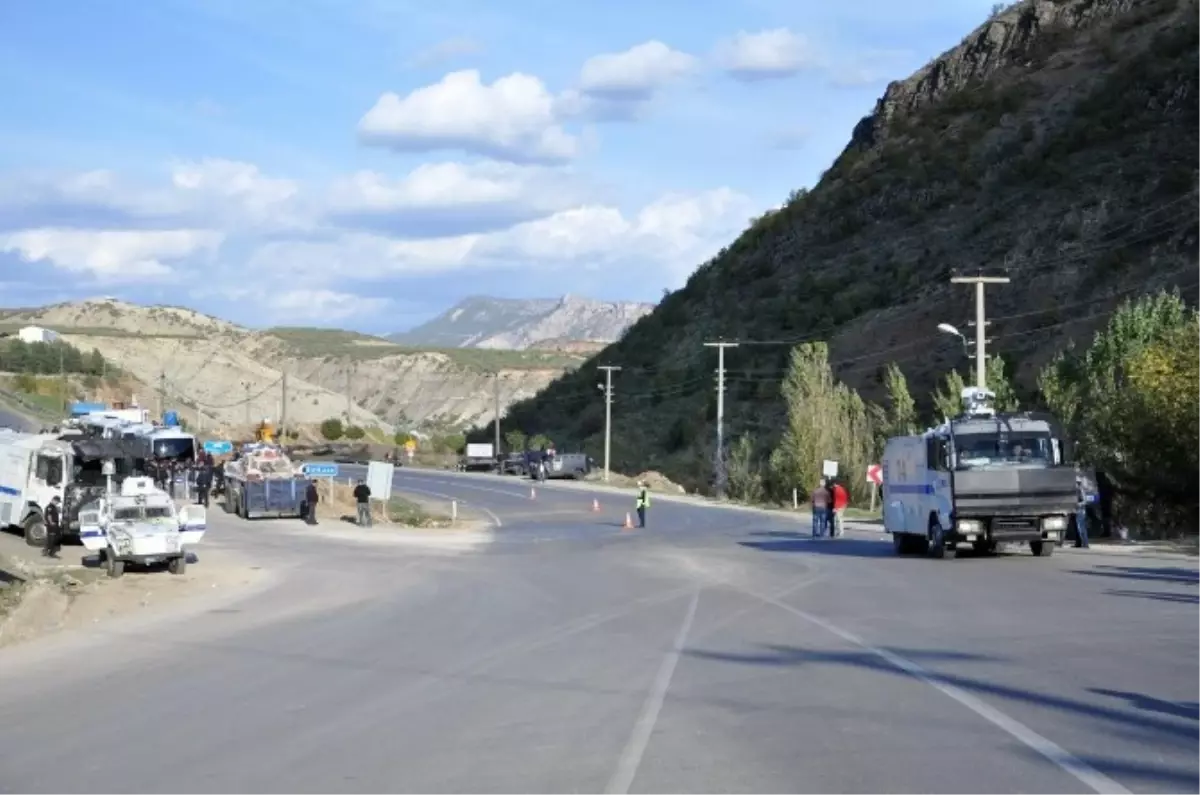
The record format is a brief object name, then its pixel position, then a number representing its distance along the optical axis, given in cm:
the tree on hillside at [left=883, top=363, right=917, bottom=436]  6059
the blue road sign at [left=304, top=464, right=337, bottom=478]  5406
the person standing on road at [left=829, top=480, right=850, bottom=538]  4275
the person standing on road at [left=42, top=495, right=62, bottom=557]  3494
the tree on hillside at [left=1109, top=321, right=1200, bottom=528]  3759
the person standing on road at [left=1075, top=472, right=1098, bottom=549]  3349
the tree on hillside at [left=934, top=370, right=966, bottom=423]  5503
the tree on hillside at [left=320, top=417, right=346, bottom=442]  13550
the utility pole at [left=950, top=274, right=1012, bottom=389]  4722
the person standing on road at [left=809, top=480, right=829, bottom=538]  4253
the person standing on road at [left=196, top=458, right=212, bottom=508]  5522
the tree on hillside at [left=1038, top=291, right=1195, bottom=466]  4194
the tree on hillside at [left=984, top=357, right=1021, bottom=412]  5231
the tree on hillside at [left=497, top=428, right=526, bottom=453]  12138
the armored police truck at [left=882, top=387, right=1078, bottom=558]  2967
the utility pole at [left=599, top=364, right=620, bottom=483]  9194
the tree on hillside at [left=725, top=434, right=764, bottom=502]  7481
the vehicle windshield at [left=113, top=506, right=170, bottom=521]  2961
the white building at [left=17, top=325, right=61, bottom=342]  12762
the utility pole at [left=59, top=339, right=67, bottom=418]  10592
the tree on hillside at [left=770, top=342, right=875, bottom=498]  6806
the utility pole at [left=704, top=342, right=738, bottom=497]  7475
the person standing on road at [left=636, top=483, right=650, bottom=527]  5053
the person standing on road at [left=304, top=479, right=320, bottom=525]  5197
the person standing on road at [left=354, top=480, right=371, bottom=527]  5103
